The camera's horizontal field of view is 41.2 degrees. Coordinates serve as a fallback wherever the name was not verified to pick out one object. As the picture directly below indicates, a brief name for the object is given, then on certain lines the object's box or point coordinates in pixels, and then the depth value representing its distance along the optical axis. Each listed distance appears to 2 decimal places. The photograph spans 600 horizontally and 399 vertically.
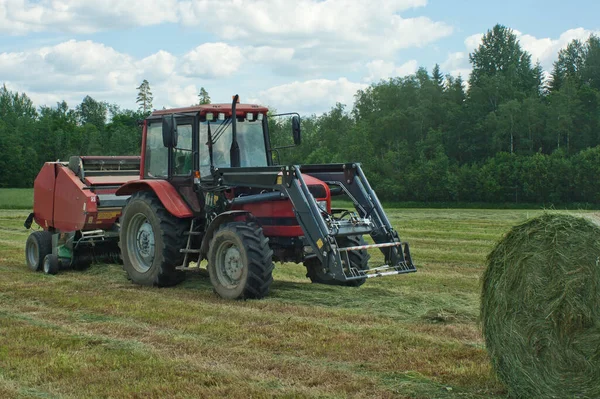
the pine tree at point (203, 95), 62.46
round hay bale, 5.01
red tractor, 8.83
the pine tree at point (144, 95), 89.94
